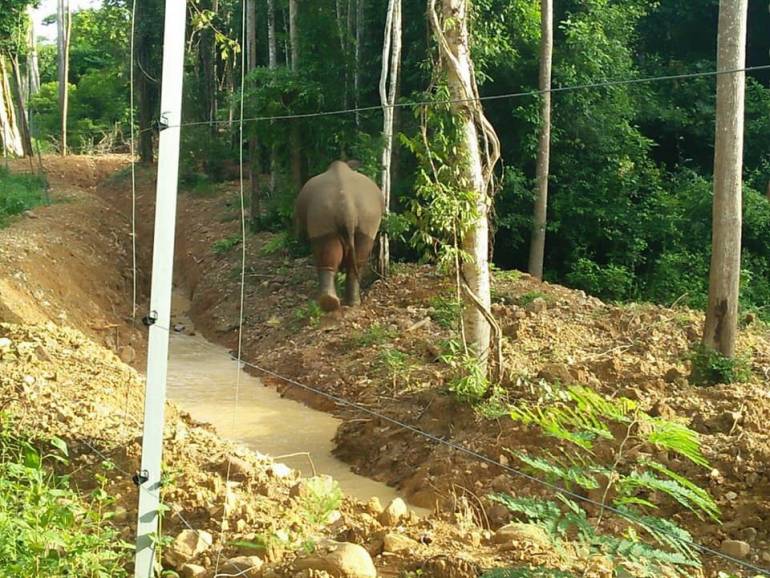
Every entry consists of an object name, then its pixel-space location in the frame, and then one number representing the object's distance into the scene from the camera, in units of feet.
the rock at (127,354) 38.38
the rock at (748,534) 19.01
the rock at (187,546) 14.34
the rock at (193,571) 13.94
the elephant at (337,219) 37.81
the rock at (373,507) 17.25
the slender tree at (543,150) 47.80
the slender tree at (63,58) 92.07
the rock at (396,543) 14.23
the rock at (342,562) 12.96
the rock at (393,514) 16.25
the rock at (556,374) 26.76
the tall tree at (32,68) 105.50
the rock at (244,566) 13.73
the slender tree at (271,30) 56.55
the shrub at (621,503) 10.55
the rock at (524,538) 14.34
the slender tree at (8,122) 92.53
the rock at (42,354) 24.90
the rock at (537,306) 36.22
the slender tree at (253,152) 54.03
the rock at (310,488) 16.64
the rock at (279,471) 19.04
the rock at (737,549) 18.48
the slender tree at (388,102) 38.93
